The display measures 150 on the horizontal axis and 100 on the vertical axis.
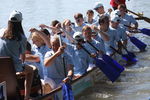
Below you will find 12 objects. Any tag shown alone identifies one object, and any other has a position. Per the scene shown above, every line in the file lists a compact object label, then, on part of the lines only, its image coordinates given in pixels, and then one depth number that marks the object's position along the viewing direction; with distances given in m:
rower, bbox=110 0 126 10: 27.05
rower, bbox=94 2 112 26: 21.94
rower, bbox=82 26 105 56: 15.42
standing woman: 10.45
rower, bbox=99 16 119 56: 17.97
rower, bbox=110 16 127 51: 20.20
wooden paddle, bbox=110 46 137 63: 20.49
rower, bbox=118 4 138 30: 23.34
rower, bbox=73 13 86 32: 19.43
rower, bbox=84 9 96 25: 21.48
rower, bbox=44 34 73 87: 12.23
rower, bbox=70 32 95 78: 15.16
